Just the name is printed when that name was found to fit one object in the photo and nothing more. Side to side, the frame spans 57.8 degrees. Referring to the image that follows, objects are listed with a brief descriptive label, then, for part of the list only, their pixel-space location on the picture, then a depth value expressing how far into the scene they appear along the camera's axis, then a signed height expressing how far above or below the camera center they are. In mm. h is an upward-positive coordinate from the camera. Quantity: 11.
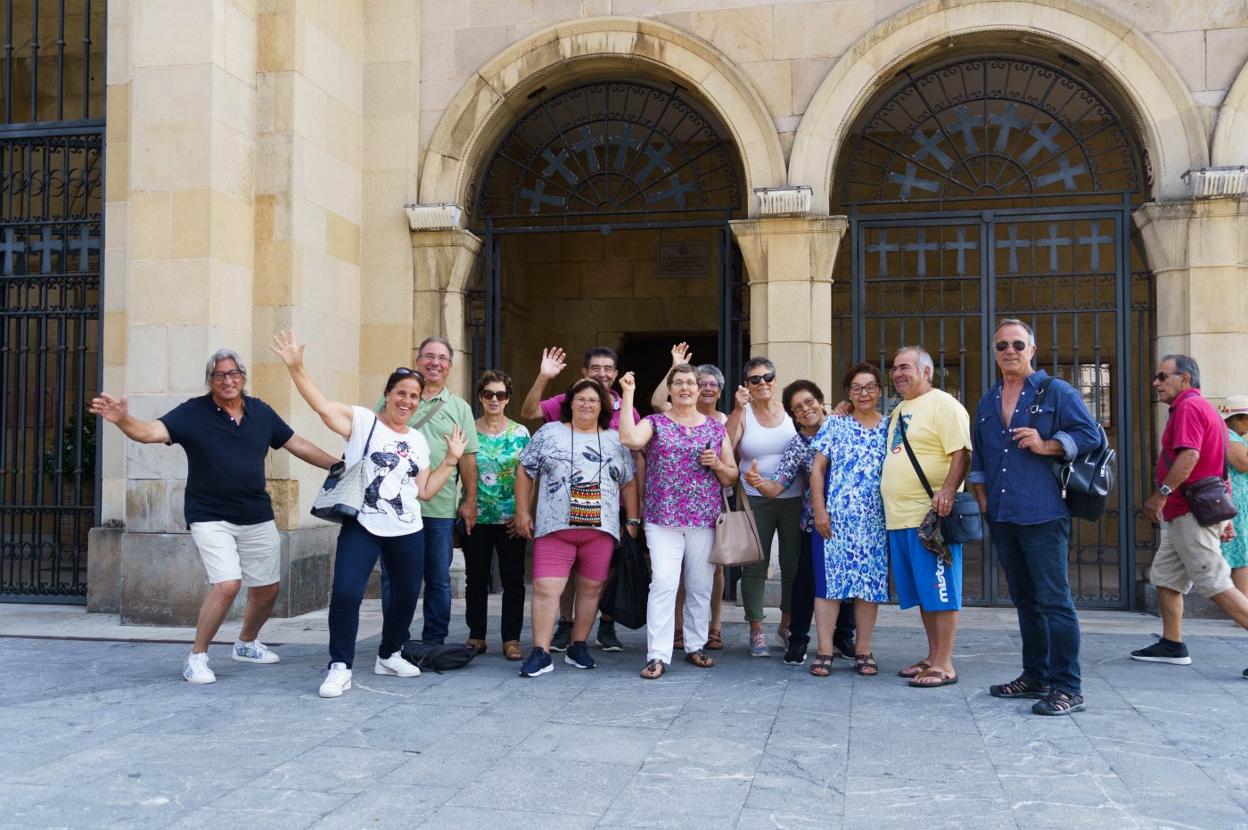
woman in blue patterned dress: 5930 -451
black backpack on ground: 6008 -1196
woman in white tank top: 6371 -159
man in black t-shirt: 5926 -254
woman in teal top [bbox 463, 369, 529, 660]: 6402 -475
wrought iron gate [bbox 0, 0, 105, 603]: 8688 +1246
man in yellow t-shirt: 5656 -276
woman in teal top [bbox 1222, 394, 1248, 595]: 6562 -265
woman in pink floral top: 5984 -318
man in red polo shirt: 6129 -415
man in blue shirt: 5195 -331
